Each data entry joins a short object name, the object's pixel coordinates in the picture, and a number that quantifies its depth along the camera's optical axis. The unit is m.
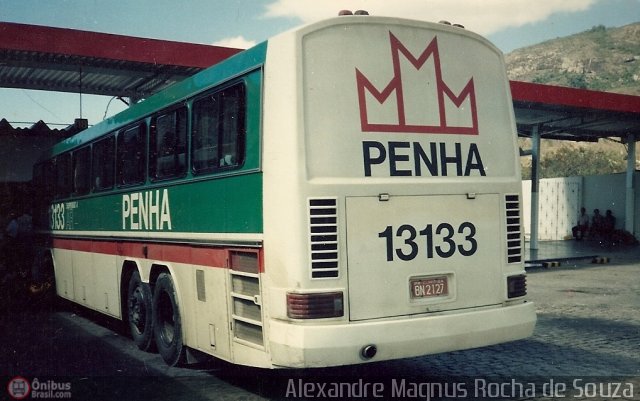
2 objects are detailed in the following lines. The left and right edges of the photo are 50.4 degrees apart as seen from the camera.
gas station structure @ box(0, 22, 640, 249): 13.91
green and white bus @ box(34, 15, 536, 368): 5.37
